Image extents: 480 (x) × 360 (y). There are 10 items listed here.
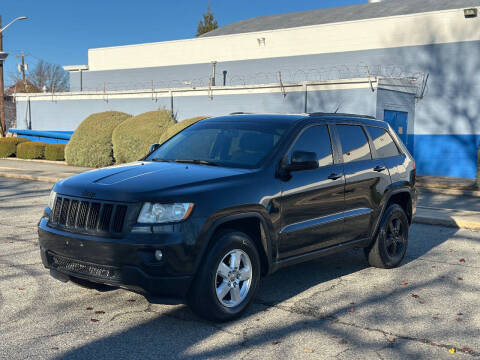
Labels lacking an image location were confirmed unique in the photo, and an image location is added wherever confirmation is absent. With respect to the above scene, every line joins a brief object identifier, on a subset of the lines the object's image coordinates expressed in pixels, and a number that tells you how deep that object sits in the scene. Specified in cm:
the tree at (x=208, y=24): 6581
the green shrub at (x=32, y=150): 2694
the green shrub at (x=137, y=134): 2247
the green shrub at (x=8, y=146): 2845
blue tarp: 3186
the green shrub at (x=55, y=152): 2610
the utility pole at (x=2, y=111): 3409
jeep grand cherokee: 499
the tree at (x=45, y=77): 9069
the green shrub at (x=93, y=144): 2367
